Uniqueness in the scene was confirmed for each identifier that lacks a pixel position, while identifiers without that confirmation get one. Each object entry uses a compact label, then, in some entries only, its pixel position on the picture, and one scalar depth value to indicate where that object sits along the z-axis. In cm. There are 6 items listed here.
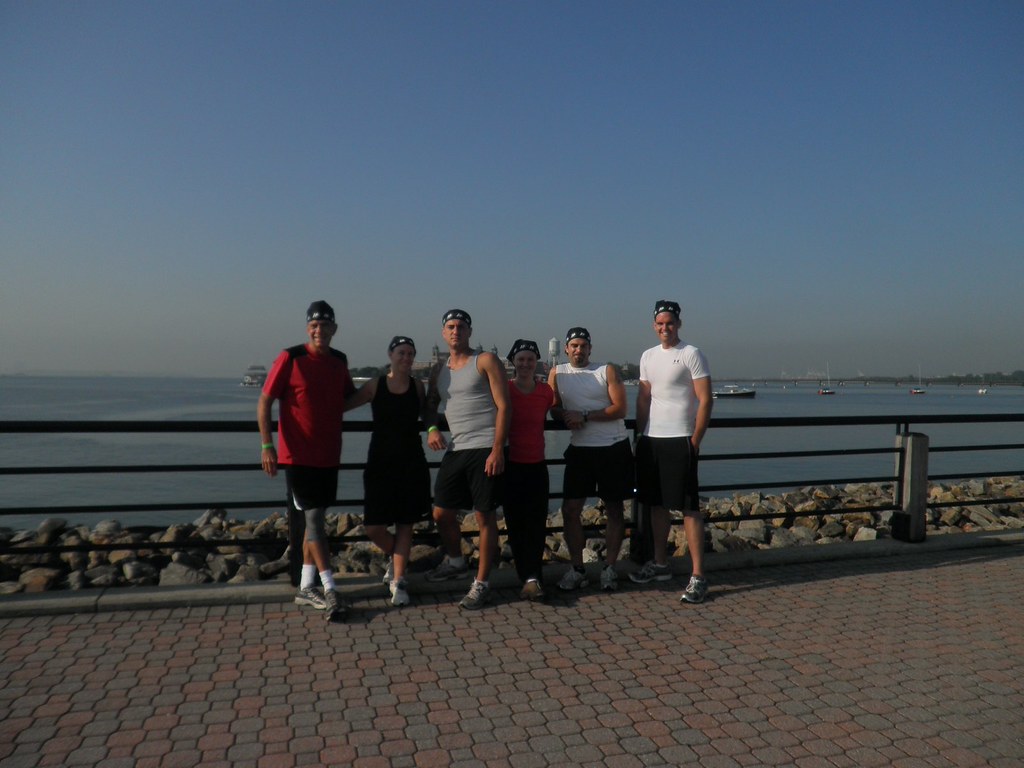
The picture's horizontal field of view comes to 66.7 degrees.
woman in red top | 514
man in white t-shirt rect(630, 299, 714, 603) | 533
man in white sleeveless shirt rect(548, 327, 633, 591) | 539
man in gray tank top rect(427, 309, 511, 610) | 498
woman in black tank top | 504
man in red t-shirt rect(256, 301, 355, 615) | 482
